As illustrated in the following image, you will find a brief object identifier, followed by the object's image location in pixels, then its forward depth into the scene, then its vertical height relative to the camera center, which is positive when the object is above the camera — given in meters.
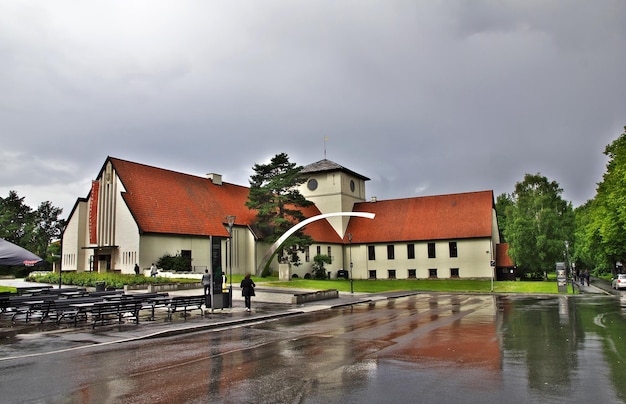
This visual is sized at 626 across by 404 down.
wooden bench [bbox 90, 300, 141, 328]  16.17 -1.57
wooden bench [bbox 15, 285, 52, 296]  22.97 -1.30
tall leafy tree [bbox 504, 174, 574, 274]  49.41 +1.53
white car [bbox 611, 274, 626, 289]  43.22 -3.09
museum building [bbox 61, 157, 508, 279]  40.53 +3.07
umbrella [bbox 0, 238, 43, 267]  19.27 +0.39
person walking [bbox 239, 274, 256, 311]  21.62 -1.35
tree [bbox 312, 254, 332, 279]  53.53 -0.96
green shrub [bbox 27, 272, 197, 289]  31.80 -1.11
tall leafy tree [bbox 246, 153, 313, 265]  46.31 +5.53
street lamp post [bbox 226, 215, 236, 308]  22.56 -1.52
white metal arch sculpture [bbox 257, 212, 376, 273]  42.25 +1.18
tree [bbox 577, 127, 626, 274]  40.69 +3.29
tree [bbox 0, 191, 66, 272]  72.46 +6.56
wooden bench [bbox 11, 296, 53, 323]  16.95 -1.63
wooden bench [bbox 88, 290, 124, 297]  22.43 -1.44
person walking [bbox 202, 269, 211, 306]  22.25 -0.96
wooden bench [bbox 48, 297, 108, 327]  16.33 -1.56
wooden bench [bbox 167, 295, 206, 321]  18.85 -1.66
